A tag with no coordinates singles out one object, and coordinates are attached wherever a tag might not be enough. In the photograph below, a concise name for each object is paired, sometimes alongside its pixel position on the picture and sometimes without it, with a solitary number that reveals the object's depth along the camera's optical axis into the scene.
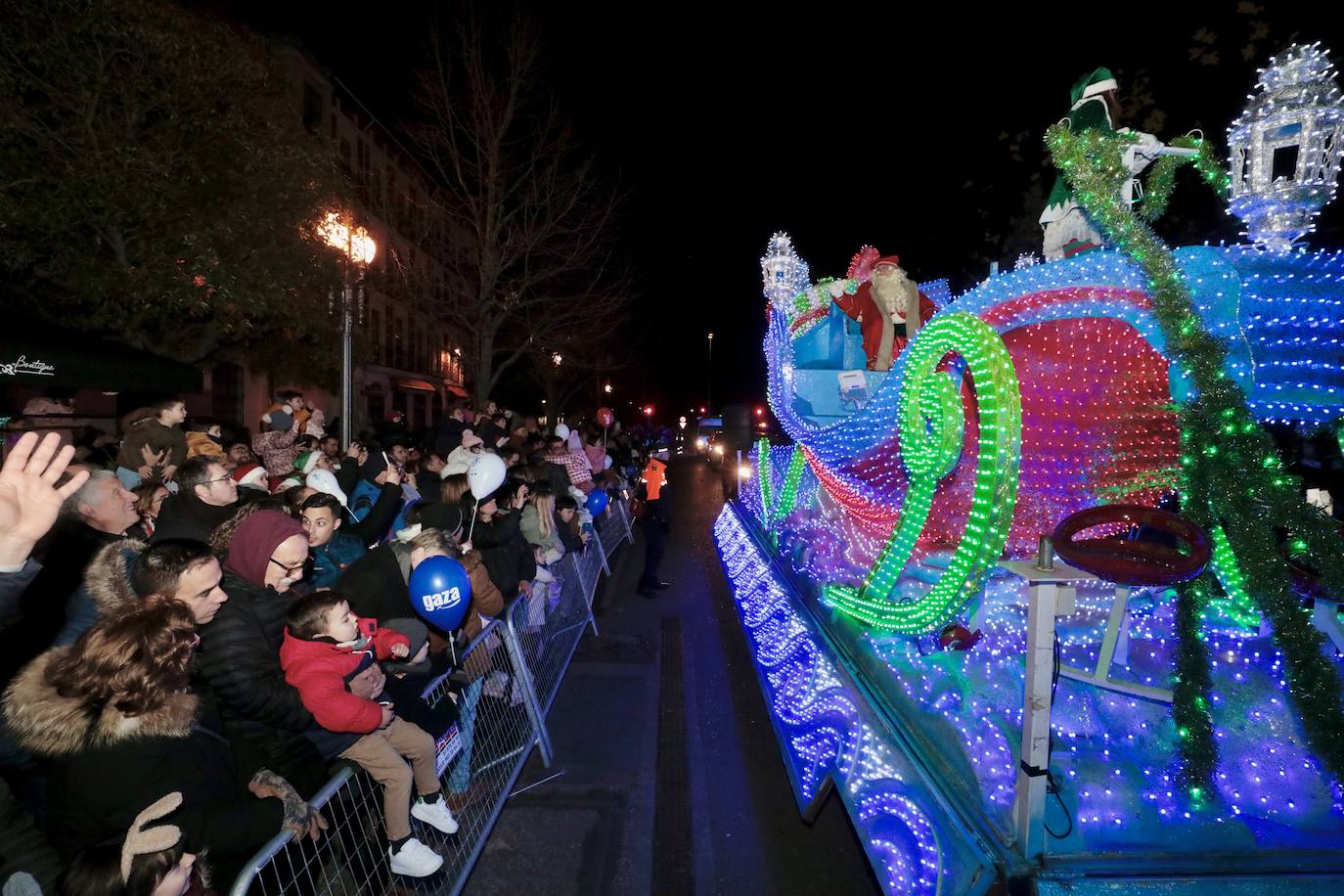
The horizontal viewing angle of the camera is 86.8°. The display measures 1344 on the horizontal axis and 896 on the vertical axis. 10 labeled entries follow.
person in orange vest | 9.34
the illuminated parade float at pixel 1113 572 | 2.51
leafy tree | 9.95
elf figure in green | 4.25
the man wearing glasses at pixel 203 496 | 3.98
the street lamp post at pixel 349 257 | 8.24
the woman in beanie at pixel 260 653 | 2.83
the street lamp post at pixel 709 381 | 61.26
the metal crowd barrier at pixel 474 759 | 2.84
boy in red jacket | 2.96
